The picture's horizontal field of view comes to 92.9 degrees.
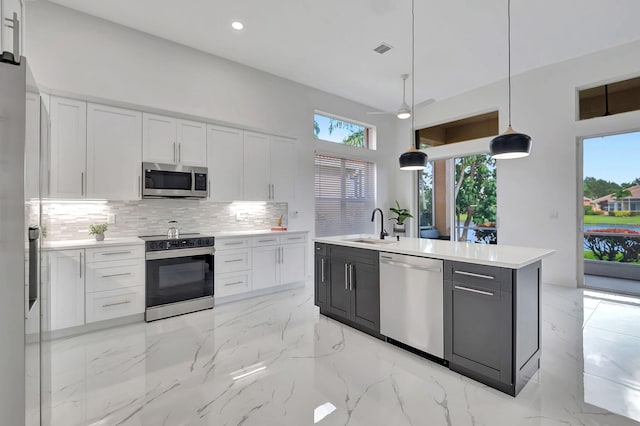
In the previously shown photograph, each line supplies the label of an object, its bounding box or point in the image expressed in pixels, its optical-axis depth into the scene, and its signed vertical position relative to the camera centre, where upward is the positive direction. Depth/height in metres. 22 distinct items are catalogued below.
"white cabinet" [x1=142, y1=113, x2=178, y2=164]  3.82 +0.95
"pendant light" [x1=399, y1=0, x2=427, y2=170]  3.24 +0.57
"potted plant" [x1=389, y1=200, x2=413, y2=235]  7.08 -0.09
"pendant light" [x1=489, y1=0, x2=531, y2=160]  2.44 +0.56
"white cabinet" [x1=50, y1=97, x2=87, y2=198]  3.23 +0.71
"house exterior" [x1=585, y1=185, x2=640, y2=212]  4.52 +0.17
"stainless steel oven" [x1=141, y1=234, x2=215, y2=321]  3.58 -0.77
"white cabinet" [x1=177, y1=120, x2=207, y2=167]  4.08 +0.97
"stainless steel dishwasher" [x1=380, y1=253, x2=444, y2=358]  2.52 -0.78
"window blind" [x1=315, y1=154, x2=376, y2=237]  6.05 +0.38
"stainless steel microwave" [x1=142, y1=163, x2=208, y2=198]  3.78 +0.42
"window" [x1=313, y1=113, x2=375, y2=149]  6.05 +1.75
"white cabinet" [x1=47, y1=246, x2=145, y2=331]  3.05 -0.76
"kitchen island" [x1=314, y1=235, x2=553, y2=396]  2.11 -0.73
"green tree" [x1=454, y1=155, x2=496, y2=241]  6.03 +0.48
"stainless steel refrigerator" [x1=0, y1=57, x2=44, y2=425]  1.08 -0.12
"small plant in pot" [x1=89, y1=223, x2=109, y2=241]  3.47 -0.20
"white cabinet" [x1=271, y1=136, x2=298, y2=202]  5.05 +0.77
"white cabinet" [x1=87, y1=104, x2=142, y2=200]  3.46 +0.71
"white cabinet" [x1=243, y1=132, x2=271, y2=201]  4.71 +0.73
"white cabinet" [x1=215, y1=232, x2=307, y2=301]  4.17 -0.74
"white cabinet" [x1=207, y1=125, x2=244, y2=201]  4.35 +0.74
